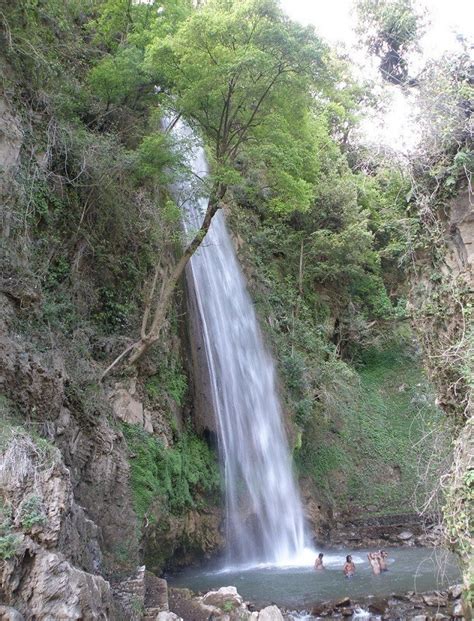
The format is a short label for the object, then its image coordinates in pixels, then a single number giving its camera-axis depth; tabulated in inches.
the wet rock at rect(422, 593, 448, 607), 294.6
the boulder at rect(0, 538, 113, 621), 153.6
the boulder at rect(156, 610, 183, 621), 216.5
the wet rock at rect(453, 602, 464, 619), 268.1
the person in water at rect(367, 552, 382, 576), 386.0
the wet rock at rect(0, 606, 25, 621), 144.0
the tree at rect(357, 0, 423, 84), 410.9
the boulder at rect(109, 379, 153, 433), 348.8
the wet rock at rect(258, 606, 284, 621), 237.3
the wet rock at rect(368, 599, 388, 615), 297.5
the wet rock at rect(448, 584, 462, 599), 297.9
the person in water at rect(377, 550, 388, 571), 389.5
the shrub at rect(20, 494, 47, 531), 168.6
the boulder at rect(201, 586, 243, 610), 251.4
